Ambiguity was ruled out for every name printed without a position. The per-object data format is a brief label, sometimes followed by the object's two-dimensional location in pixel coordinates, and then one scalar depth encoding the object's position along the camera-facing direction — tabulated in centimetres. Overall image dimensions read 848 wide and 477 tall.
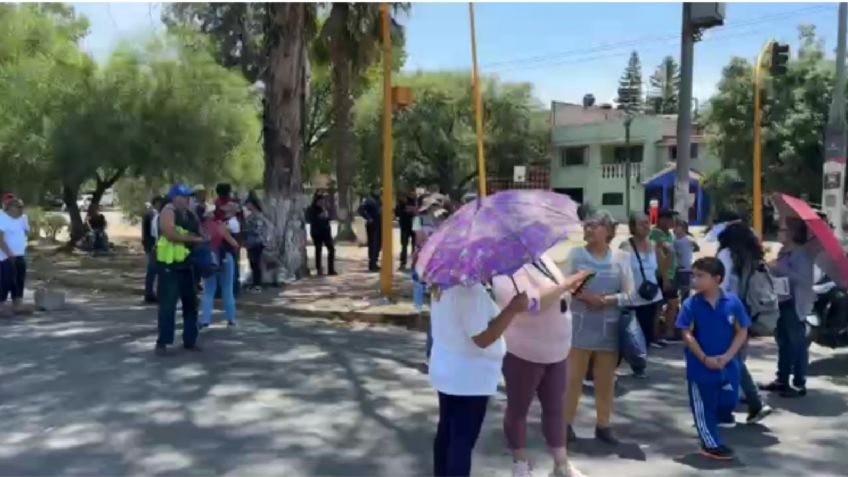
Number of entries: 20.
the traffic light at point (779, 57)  1688
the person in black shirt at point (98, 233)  2459
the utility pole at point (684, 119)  1325
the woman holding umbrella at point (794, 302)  768
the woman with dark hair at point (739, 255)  695
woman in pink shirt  497
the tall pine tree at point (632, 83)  11075
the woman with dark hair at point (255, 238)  1451
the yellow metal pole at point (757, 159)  1697
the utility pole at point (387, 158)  1339
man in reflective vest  889
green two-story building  5446
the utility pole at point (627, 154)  5008
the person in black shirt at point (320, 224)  1664
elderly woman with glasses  585
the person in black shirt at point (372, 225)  1753
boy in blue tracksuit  589
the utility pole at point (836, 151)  1497
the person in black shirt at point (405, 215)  1797
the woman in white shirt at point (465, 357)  428
